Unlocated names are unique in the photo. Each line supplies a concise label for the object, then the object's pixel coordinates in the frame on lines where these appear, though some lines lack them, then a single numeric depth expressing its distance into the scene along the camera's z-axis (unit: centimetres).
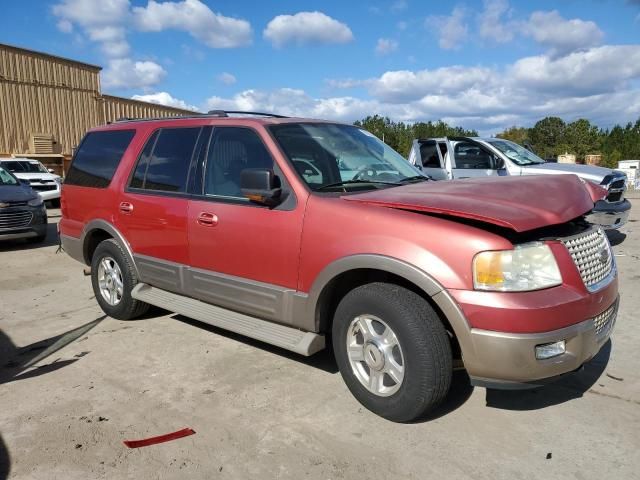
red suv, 277
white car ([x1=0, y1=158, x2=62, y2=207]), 1650
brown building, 2391
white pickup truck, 884
